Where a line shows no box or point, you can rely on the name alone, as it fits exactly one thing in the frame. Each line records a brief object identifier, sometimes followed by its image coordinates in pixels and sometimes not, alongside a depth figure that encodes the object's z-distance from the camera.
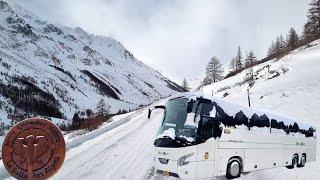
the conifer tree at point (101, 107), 57.60
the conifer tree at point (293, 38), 55.47
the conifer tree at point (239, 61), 66.01
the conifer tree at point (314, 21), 42.81
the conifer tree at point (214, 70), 63.56
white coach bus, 7.80
